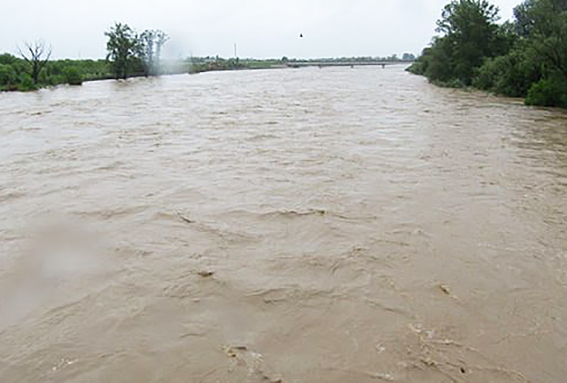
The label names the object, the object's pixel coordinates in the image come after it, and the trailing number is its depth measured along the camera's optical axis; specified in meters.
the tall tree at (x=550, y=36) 22.50
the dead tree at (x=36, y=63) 41.99
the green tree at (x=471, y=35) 38.16
